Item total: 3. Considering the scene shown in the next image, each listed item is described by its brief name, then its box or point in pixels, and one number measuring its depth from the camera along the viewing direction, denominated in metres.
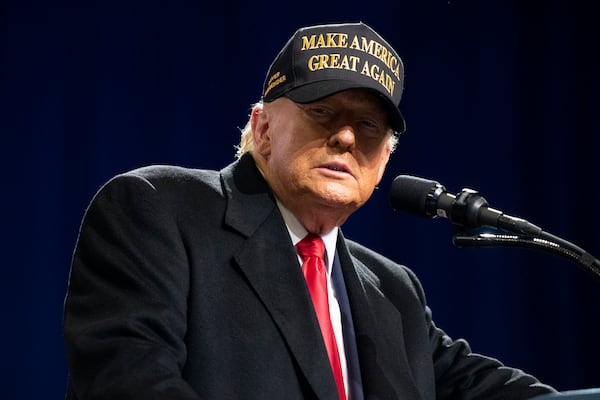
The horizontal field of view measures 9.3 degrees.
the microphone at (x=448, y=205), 4.69
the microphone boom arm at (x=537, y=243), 4.64
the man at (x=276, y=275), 4.62
